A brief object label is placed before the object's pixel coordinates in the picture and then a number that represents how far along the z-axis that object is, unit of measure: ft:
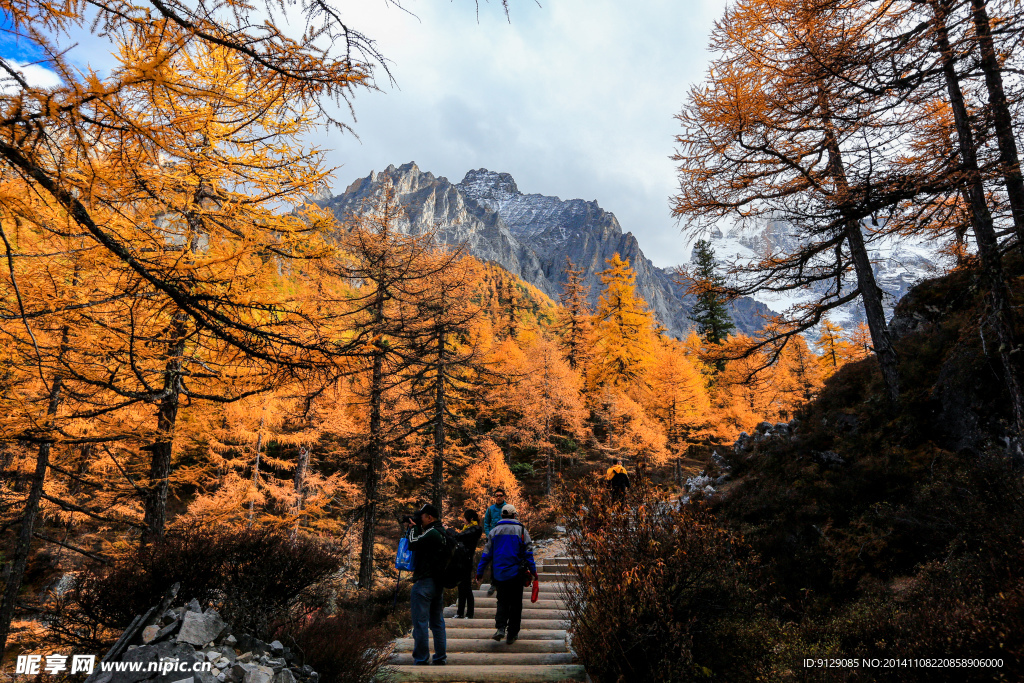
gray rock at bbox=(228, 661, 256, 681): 11.07
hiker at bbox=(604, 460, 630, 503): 29.45
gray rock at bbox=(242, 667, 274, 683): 10.96
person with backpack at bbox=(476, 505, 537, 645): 17.15
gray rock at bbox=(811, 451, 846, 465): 27.94
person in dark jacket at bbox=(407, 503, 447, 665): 15.57
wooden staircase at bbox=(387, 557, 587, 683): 14.08
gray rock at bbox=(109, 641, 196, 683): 10.18
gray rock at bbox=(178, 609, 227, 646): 11.49
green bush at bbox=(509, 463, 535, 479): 86.53
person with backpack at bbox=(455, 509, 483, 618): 21.42
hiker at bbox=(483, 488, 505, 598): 24.08
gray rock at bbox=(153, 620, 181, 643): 11.53
